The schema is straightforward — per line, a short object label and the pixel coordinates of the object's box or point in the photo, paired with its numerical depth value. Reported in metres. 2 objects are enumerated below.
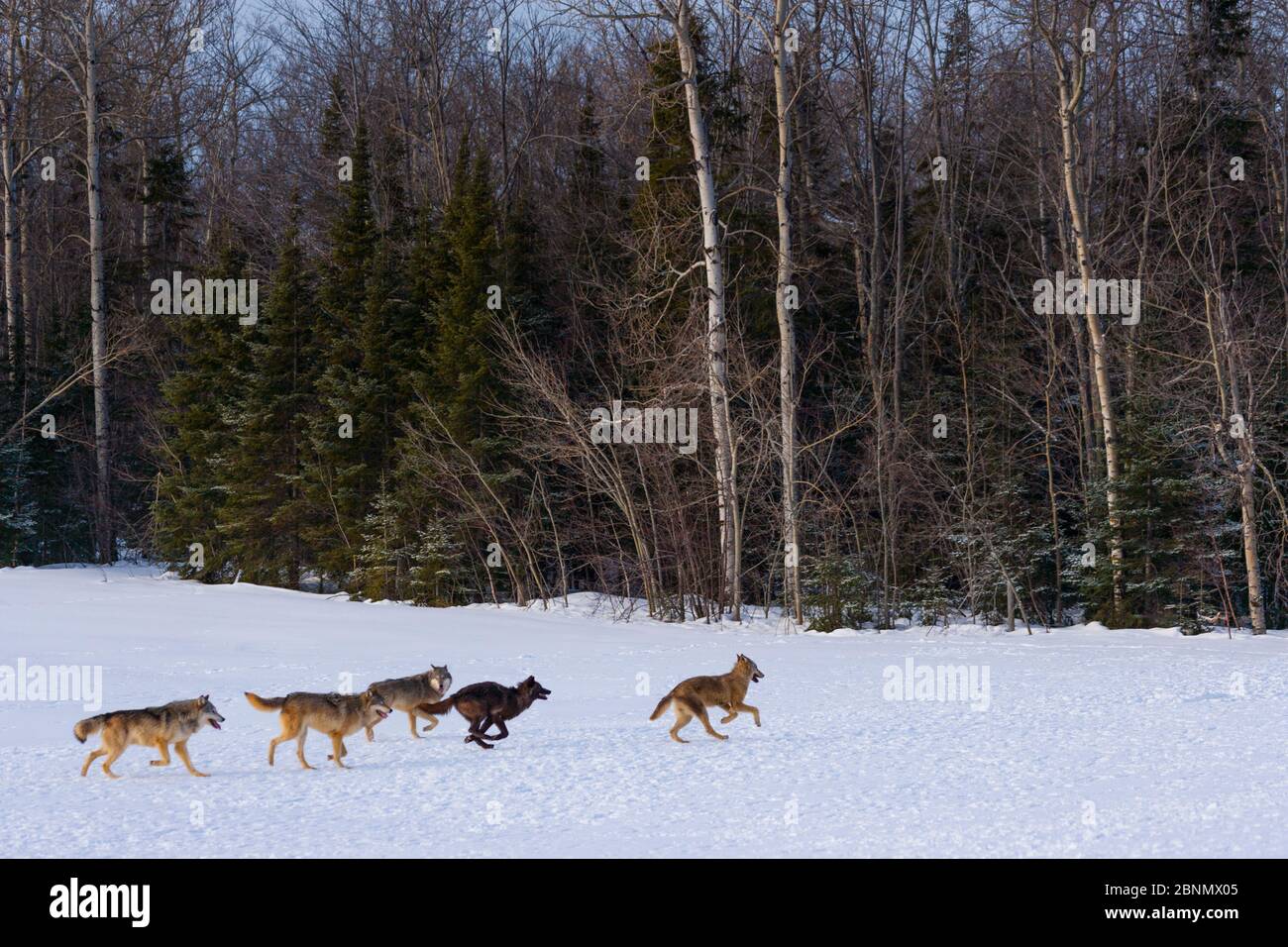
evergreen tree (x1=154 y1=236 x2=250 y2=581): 31.42
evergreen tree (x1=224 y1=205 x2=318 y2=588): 30.14
